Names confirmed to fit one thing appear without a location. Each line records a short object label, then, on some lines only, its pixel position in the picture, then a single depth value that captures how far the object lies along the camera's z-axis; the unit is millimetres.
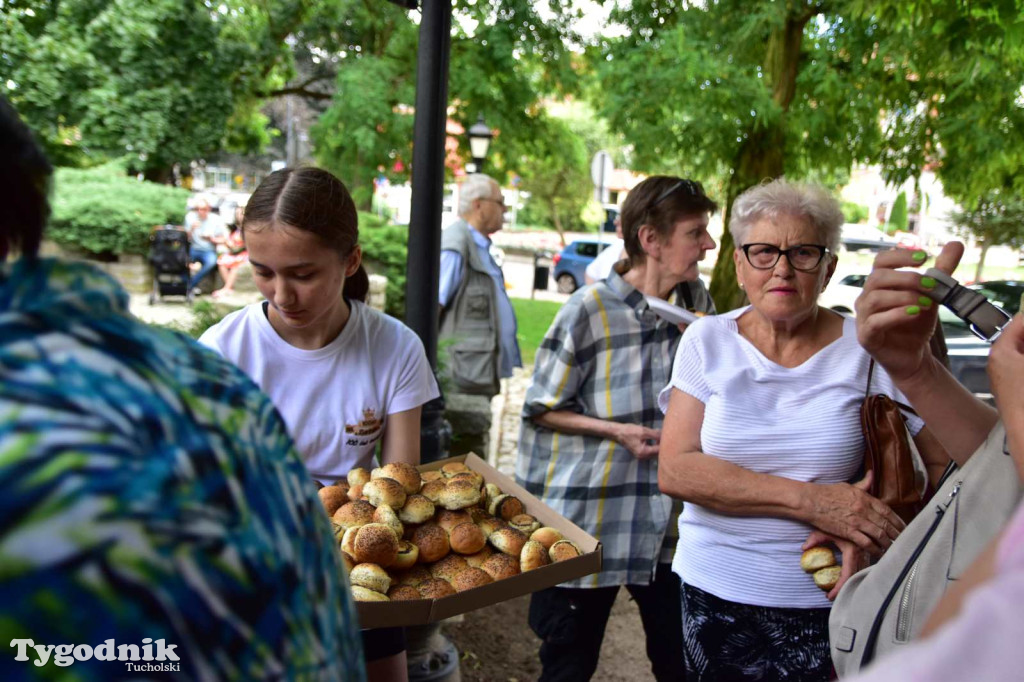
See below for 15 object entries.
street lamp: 10938
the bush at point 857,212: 43650
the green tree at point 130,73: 15547
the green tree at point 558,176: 13578
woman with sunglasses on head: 3043
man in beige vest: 5918
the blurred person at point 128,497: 661
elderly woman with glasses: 2303
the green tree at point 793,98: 7352
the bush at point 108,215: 15688
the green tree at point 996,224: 21766
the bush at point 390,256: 10375
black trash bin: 23094
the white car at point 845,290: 14242
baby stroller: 14883
